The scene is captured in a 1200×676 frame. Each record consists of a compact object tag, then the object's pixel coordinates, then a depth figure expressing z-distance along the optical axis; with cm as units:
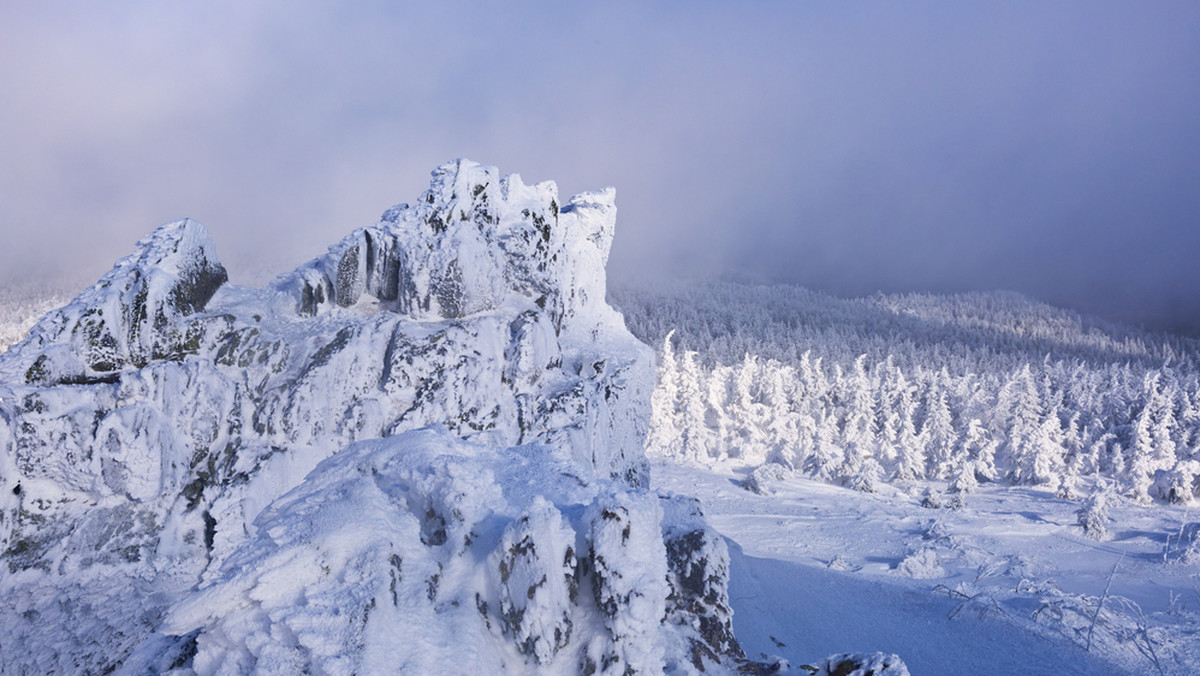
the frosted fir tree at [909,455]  4597
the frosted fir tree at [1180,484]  3581
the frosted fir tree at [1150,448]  3722
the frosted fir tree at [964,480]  4025
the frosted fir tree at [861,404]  6096
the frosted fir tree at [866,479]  3869
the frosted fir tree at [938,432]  5032
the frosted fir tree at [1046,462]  4316
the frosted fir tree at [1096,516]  2609
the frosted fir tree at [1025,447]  4359
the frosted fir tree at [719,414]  5388
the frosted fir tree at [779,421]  5116
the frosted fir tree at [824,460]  4397
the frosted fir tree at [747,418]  5203
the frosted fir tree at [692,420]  4800
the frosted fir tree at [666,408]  4884
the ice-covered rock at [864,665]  575
